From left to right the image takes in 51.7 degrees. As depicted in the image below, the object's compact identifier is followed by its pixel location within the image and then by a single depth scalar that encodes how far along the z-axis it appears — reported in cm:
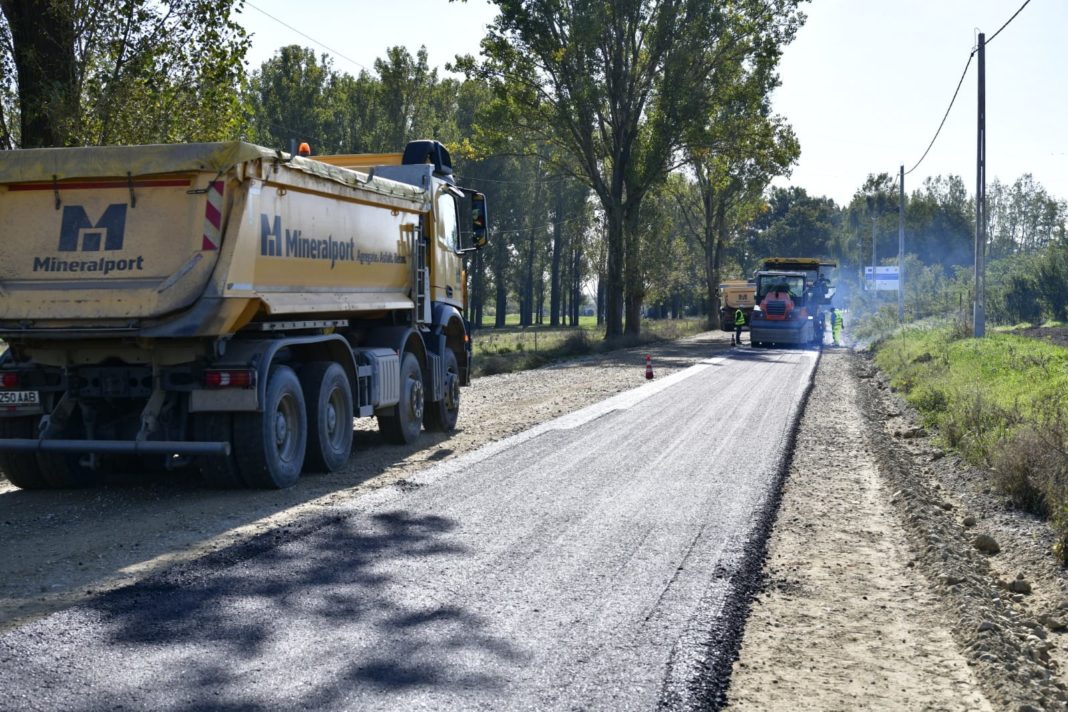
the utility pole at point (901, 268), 4768
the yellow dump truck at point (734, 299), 5303
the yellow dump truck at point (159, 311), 940
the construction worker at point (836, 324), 4277
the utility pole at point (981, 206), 2677
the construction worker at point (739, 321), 3906
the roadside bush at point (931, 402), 1627
